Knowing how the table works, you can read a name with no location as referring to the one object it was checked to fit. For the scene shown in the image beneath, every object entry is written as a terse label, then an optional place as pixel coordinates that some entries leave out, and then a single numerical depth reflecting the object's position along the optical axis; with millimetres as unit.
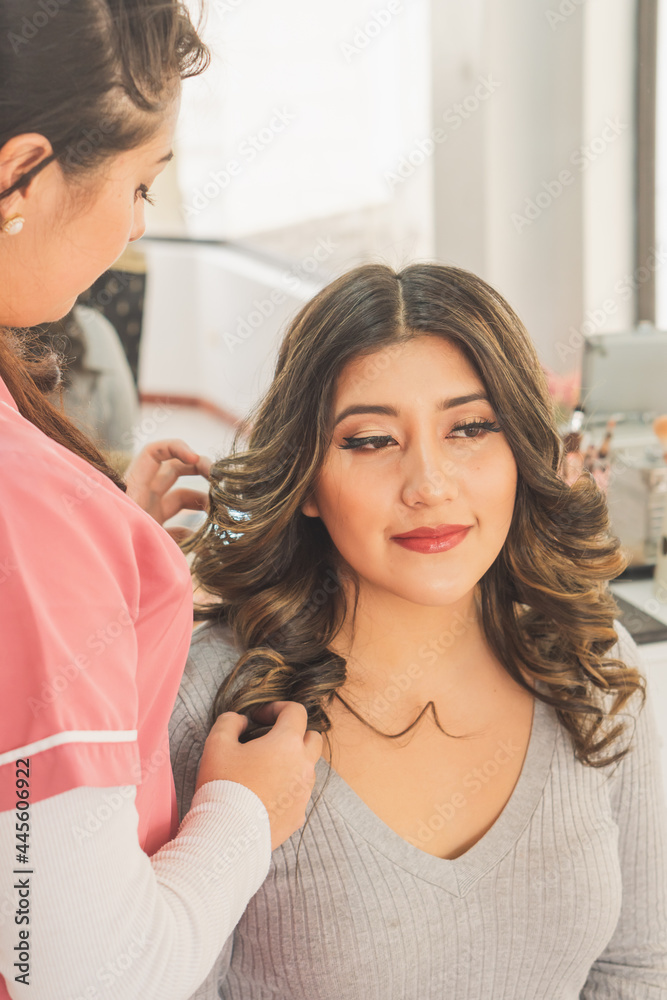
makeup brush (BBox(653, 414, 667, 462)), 2008
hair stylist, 635
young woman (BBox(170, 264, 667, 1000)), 1092
